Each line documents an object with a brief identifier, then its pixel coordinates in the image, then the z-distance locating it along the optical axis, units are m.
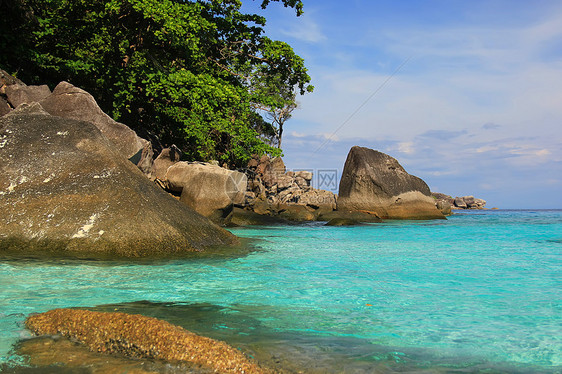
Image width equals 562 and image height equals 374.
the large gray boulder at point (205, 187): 13.88
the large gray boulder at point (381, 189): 22.86
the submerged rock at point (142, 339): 2.52
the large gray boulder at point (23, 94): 11.83
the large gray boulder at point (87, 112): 12.16
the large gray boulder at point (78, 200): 6.24
